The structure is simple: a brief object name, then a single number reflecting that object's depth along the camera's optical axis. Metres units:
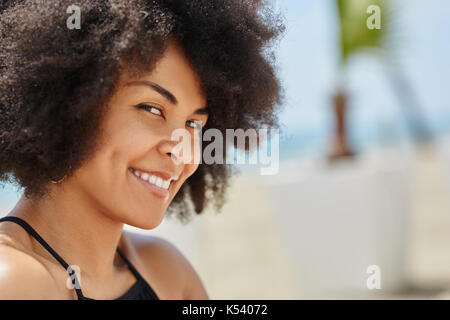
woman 1.99
